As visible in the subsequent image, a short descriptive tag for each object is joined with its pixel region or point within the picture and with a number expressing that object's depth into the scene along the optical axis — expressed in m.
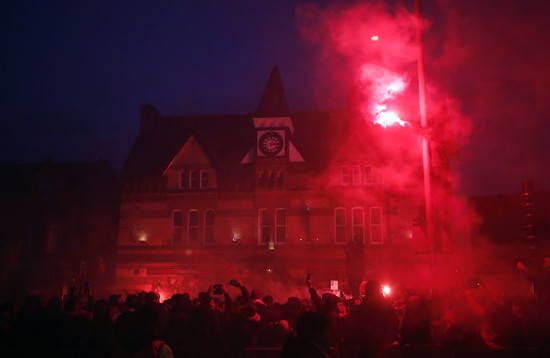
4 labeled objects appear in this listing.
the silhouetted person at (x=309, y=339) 4.52
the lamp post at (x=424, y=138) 9.41
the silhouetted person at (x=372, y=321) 6.97
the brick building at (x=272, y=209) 30.48
